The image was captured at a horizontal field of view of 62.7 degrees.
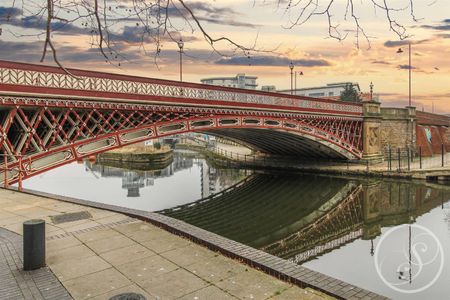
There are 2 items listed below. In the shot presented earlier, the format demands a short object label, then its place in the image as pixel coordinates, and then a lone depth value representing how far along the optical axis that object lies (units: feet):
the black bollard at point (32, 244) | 20.52
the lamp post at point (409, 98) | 104.39
